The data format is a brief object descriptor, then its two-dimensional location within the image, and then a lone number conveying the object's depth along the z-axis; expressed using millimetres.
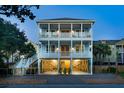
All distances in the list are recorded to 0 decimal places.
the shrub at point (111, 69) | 10506
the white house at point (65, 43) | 11643
